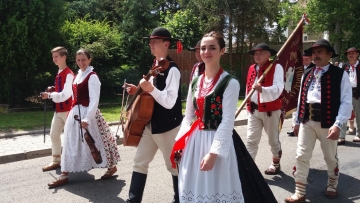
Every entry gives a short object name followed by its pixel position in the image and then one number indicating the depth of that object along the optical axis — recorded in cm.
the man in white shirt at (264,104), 514
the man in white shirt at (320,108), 429
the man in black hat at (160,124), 377
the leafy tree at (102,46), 1409
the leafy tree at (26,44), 1066
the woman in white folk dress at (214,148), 288
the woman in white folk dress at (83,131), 505
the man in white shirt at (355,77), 813
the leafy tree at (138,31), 1580
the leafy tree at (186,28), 1824
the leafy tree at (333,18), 1831
